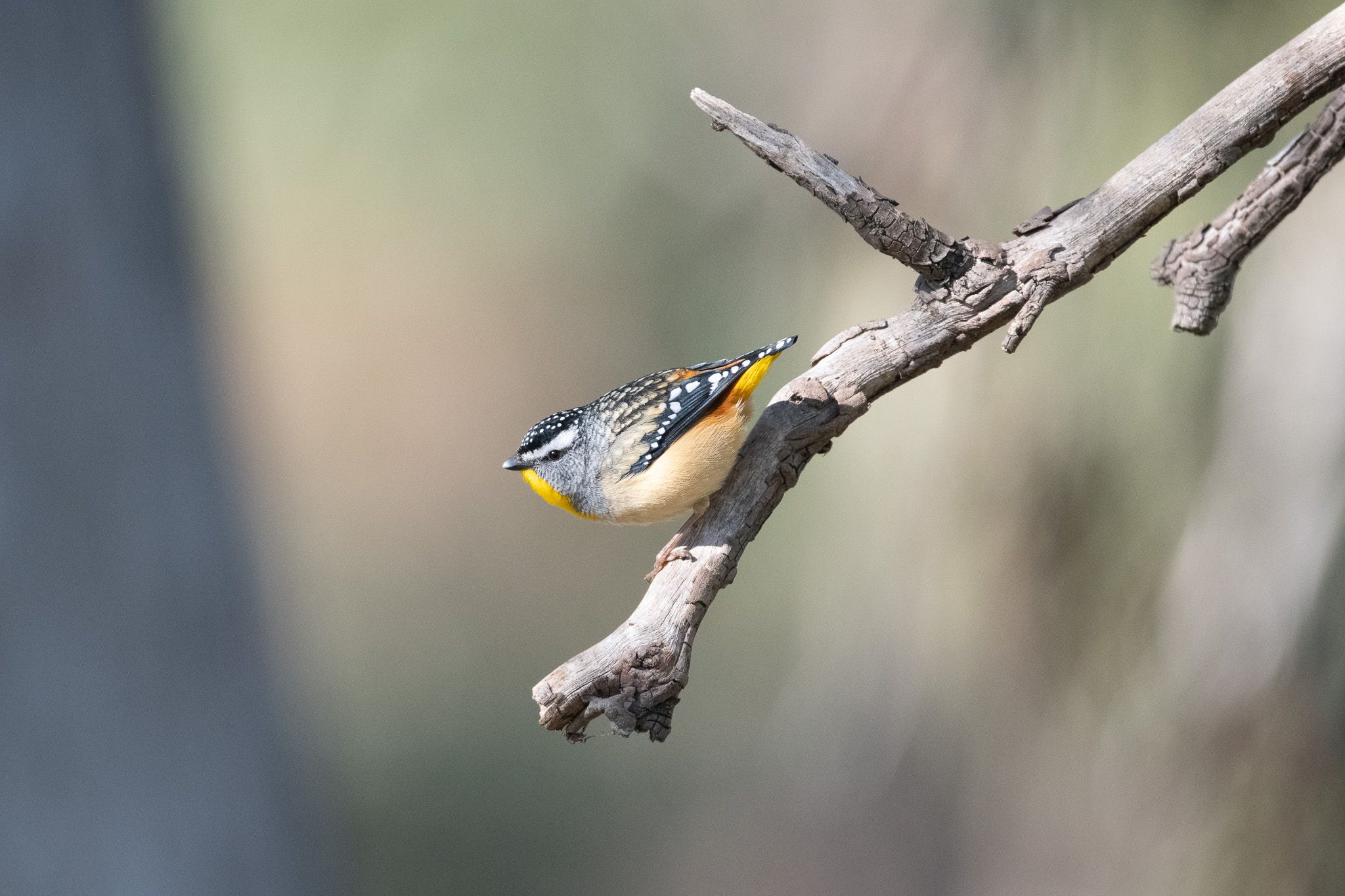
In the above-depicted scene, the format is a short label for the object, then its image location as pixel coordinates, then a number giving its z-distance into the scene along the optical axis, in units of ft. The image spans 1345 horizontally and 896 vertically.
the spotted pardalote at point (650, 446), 16.26
